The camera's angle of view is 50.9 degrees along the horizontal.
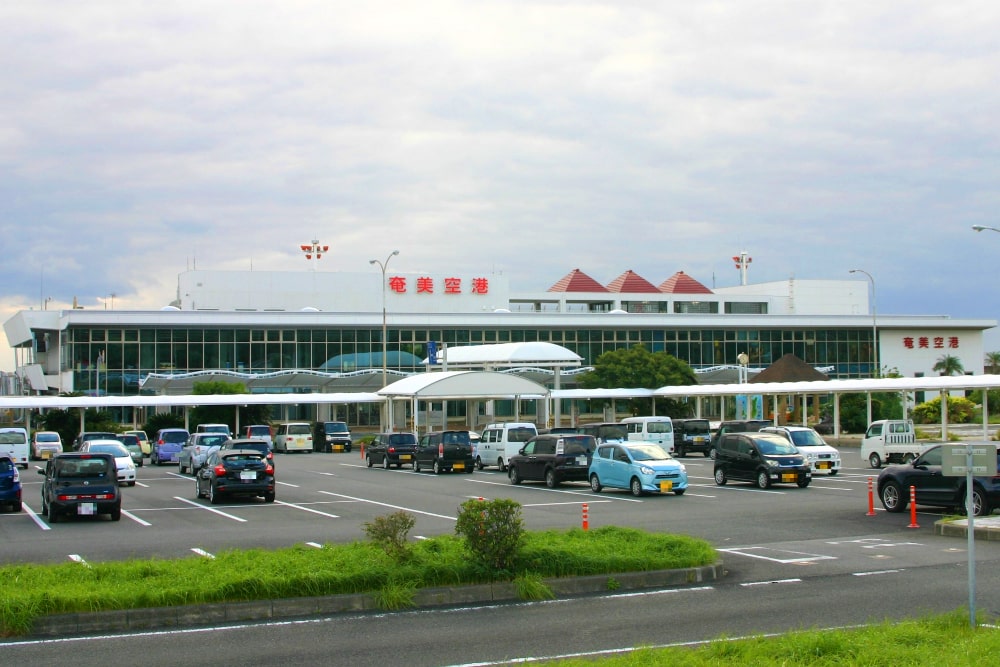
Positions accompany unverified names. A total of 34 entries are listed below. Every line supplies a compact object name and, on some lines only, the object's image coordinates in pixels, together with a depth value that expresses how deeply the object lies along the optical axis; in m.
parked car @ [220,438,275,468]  29.01
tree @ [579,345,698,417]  69.62
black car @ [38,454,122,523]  22.73
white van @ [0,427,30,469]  42.84
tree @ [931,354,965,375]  91.94
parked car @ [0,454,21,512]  24.84
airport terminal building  77.81
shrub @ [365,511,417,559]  13.48
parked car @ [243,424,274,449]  56.45
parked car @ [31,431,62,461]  47.44
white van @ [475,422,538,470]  39.81
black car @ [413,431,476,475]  38.97
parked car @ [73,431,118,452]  44.14
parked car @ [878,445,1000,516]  20.88
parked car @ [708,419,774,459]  45.06
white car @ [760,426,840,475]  33.88
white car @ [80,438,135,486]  33.47
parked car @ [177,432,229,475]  39.41
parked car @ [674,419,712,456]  49.03
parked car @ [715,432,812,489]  29.92
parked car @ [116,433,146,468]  45.50
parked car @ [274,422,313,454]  60.31
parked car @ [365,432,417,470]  43.25
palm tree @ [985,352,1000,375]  110.38
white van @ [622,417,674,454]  44.66
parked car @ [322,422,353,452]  60.81
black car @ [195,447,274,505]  27.17
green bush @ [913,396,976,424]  69.69
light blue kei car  28.03
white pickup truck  38.34
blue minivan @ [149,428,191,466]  48.31
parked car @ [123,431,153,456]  52.62
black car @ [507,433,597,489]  31.23
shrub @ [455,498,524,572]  13.39
